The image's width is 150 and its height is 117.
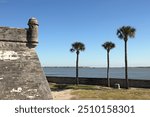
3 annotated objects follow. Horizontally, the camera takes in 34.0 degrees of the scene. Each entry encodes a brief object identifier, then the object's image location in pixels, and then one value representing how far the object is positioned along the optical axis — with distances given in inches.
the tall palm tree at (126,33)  1565.0
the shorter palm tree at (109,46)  1827.9
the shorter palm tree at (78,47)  1878.7
